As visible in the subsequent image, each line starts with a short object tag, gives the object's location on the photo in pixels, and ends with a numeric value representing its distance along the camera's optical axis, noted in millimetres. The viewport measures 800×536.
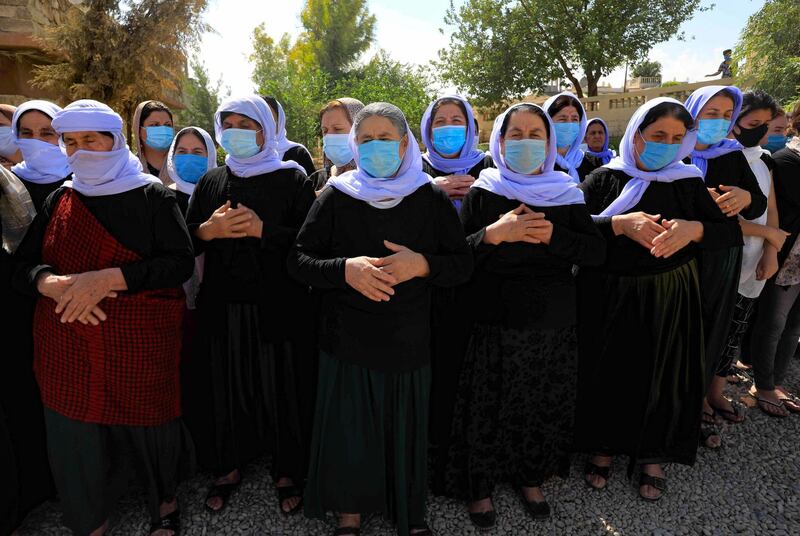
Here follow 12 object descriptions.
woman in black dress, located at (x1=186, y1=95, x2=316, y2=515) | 2350
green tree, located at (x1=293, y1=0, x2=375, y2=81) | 31297
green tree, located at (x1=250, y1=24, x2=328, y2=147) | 19656
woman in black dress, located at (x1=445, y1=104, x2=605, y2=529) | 2215
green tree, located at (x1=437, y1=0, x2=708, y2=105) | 17656
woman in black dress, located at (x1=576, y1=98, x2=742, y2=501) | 2354
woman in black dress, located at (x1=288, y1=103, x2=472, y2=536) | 2035
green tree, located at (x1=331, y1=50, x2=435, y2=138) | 19922
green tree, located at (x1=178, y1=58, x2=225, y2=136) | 23719
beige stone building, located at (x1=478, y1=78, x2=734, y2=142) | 22575
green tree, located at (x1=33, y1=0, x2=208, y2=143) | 9008
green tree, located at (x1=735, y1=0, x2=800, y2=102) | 17505
